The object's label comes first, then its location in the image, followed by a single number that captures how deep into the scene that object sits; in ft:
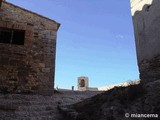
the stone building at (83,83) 61.76
